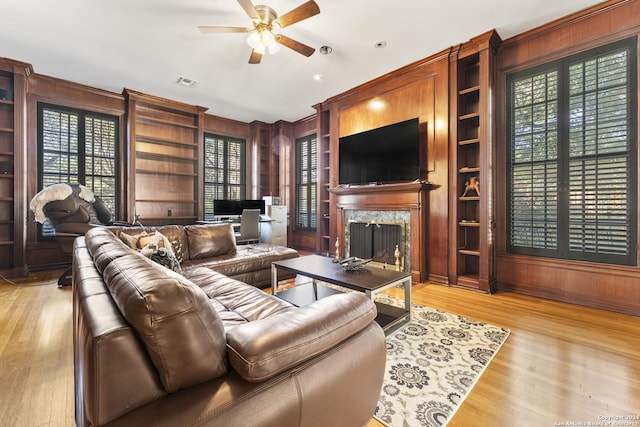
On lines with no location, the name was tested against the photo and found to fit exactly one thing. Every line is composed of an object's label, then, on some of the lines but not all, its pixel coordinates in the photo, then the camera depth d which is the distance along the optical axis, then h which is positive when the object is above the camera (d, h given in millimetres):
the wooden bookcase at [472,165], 3314 +582
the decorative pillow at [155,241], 2545 -264
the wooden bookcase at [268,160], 6727 +1242
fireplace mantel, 3791 +107
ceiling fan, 2411 +1704
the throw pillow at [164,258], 2141 -350
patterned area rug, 1473 -1000
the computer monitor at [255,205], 6230 +151
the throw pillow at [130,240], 2541 -253
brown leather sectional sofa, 688 -420
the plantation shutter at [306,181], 6219 +675
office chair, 4988 -266
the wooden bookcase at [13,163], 3918 +682
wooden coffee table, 2176 -540
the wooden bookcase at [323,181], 5453 +602
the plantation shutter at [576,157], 2715 +565
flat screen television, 3852 +840
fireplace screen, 4055 -443
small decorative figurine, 3479 +318
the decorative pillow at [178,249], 3058 -406
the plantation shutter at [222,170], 6133 +945
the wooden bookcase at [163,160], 5012 +995
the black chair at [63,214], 3479 -32
